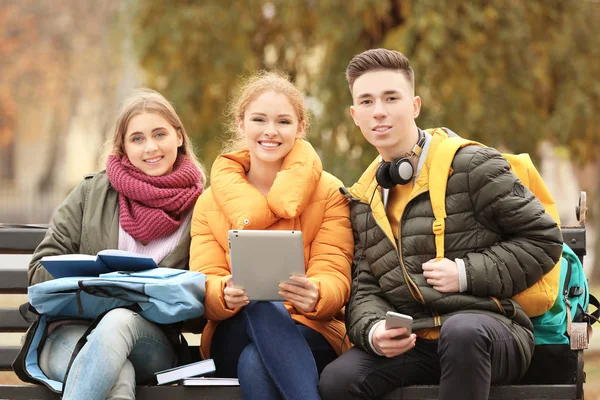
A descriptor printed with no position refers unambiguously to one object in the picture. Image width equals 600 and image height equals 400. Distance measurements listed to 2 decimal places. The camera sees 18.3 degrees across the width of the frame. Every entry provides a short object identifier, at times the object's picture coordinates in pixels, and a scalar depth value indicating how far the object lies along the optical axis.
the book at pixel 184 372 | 7.17
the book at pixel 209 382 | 7.06
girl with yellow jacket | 6.93
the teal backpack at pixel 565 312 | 7.09
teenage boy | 6.65
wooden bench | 6.92
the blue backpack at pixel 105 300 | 6.97
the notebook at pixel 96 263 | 7.10
